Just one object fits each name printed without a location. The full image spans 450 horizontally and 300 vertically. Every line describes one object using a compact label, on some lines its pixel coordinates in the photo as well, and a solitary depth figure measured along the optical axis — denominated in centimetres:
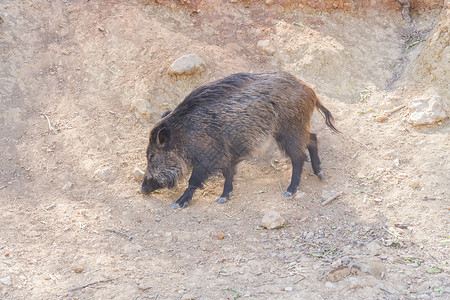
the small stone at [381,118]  1369
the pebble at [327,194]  1150
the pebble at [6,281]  830
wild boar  1174
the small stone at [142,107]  1373
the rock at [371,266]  797
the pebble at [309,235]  988
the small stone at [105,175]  1229
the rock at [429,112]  1261
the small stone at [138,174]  1259
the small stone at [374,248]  874
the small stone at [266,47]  1557
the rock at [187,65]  1411
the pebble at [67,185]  1194
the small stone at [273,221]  1034
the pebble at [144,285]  827
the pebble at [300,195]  1178
